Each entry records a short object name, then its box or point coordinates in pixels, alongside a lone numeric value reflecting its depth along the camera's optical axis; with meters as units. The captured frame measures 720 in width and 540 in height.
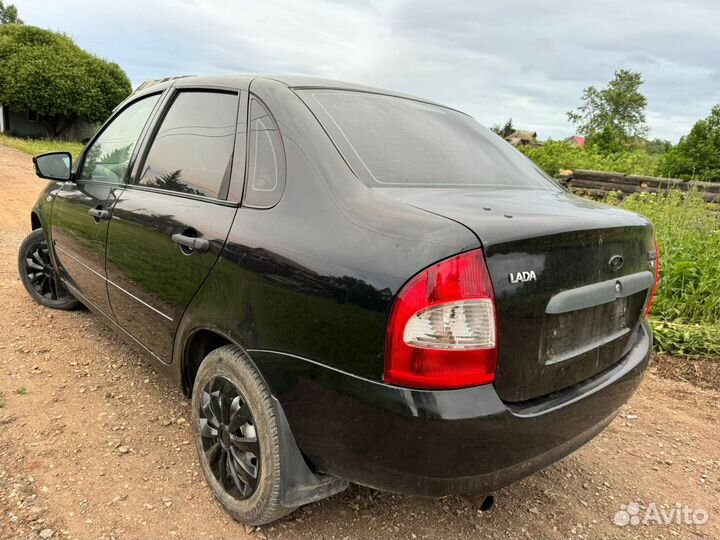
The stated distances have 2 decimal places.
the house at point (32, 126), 26.77
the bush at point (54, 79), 23.52
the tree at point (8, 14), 58.62
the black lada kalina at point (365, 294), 1.48
